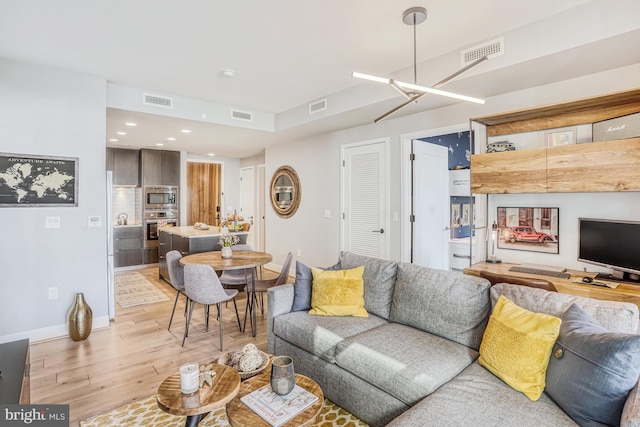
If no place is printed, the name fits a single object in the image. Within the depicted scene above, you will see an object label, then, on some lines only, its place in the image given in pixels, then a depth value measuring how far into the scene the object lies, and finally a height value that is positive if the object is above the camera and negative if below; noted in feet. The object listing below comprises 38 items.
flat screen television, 8.21 -0.96
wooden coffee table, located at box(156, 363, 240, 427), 4.95 -2.89
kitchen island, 16.30 -1.66
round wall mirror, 20.26 +1.05
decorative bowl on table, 6.27 -2.92
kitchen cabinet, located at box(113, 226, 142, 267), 22.09 -2.49
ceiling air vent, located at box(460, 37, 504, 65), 9.20 +4.44
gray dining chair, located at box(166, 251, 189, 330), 12.37 -2.35
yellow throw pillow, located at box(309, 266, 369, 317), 8.99 -2.32
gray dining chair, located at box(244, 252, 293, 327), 12.31 -2.85
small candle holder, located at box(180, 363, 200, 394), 5.25 -2.67
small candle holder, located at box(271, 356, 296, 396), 5.34 -2.69
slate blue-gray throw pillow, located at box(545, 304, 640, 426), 4.44 -2.28
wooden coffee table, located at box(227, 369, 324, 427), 4.81 -3.03
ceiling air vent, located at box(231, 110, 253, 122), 16.33 +4.54
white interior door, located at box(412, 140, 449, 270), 14.62 +0.15
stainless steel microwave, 23.29 +0.77
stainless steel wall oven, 23.16 -1.09
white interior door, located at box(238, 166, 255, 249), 27.20 +1.01
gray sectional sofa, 5.15 -2.92
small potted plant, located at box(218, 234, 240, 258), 12.66 -1.35
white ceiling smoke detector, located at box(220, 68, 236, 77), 11.81 +4.80
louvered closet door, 15.39 +0.47
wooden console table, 7.57 -1.89
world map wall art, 10.84 +0.91
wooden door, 28.55 +1.37
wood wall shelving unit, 8.27 +1.36
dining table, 11.41 -1.87
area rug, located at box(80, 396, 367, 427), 7.01 -4.46
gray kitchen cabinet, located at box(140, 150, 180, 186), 23.27 +2.88
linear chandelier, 7.09 +2.77
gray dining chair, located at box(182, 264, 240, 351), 10.46 -2.42
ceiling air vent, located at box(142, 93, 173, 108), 13.78 +4.46
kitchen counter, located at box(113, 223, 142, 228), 22.28 -1.14
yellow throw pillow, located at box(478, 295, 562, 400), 5.42 -2.34
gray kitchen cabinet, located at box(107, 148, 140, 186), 22.59 +2.91
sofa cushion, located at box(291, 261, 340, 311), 9.53 -2.29
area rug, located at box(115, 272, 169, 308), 15.70 -4.25
